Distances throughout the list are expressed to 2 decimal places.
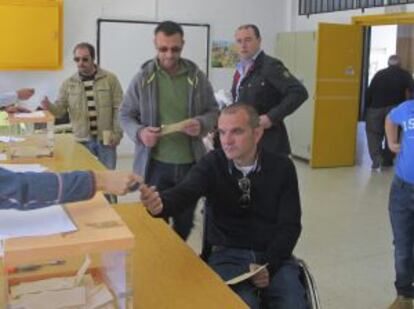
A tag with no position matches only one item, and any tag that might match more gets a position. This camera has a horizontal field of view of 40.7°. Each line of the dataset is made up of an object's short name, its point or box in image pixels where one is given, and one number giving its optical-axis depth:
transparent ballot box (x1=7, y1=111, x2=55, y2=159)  3.30
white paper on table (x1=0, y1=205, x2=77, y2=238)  1.27
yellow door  7.58
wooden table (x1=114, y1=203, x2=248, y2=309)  1.56
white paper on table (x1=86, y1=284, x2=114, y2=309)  1.40
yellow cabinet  7.12
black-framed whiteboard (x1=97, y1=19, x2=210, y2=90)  7.90
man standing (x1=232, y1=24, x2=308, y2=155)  3.56
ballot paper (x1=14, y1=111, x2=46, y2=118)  3.41
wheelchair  2.02
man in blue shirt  2.89
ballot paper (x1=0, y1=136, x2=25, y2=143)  3.31
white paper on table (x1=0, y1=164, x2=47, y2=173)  2.34
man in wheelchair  2.14
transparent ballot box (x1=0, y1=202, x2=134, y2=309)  1.21
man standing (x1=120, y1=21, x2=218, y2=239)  3.06
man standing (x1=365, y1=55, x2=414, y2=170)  7.34
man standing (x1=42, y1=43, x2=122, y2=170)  4.37
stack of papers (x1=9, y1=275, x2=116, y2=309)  1.37
